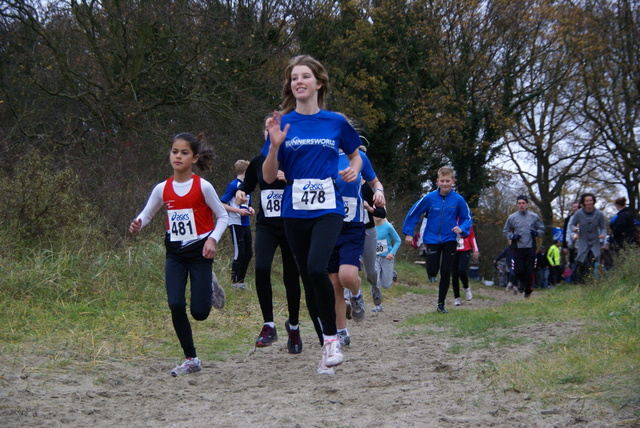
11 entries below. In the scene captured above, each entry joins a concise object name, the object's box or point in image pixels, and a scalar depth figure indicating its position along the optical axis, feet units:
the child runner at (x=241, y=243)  36.42
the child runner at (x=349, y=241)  19.83
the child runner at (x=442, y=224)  32.96
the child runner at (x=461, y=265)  39.81
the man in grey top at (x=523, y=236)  45.80
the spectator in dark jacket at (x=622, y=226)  47.55
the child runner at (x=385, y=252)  36.76
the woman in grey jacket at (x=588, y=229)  45.50
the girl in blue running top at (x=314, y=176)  16.85
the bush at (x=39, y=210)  29.12
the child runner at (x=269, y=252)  20.57
